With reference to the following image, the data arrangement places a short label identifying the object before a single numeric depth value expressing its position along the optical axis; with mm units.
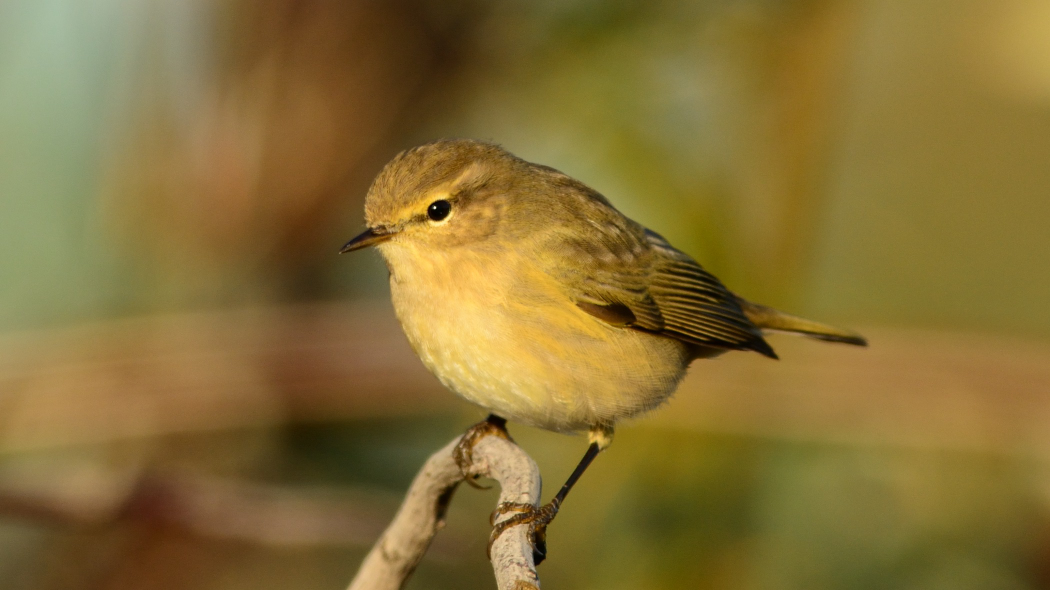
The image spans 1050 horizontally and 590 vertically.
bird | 5734
